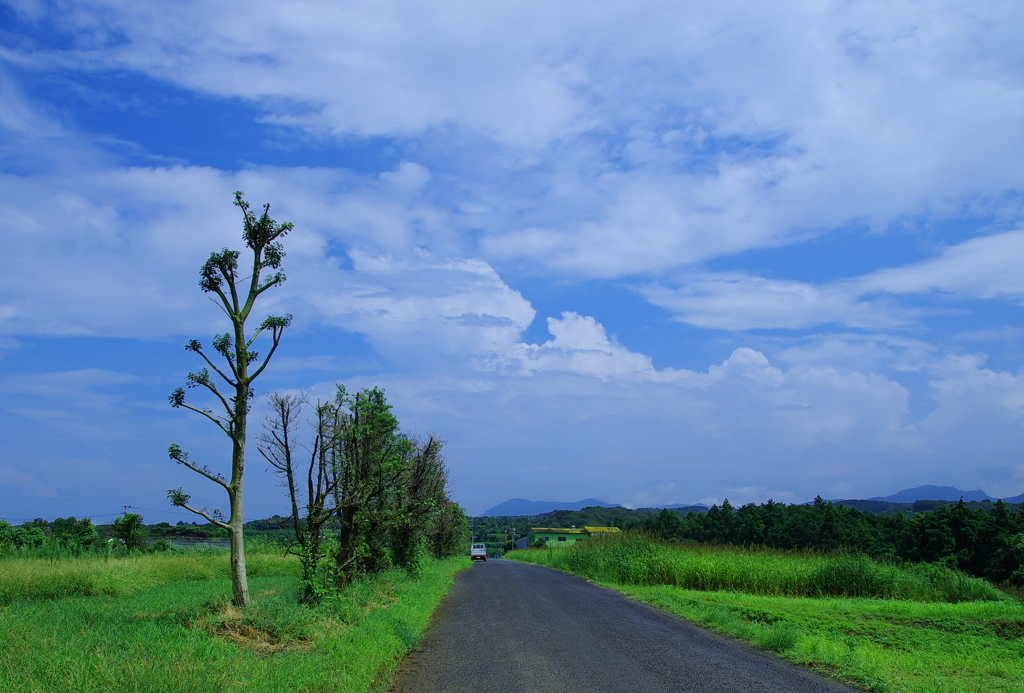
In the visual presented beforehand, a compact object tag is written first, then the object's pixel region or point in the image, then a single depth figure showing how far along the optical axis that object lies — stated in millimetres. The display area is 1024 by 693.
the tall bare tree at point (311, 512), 11492
